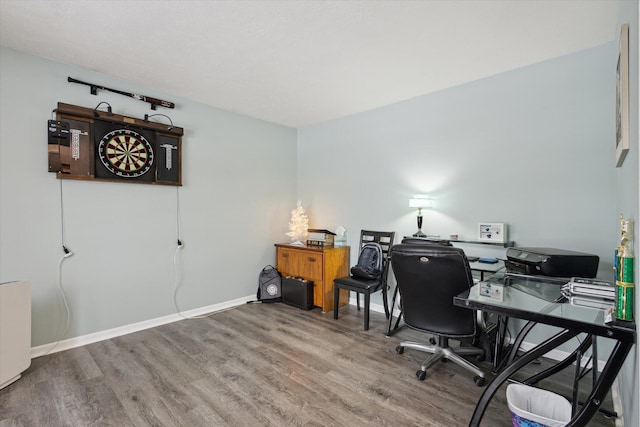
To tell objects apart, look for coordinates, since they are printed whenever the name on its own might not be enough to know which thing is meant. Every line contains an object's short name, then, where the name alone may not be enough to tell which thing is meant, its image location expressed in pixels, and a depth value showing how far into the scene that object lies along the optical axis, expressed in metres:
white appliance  2.16
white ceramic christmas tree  4.50
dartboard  3.01
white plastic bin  1.50
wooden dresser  3.82
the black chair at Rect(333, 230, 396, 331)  3.27
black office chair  2.09
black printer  2.05
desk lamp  3.32
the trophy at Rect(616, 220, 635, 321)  1.15
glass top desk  1.23
